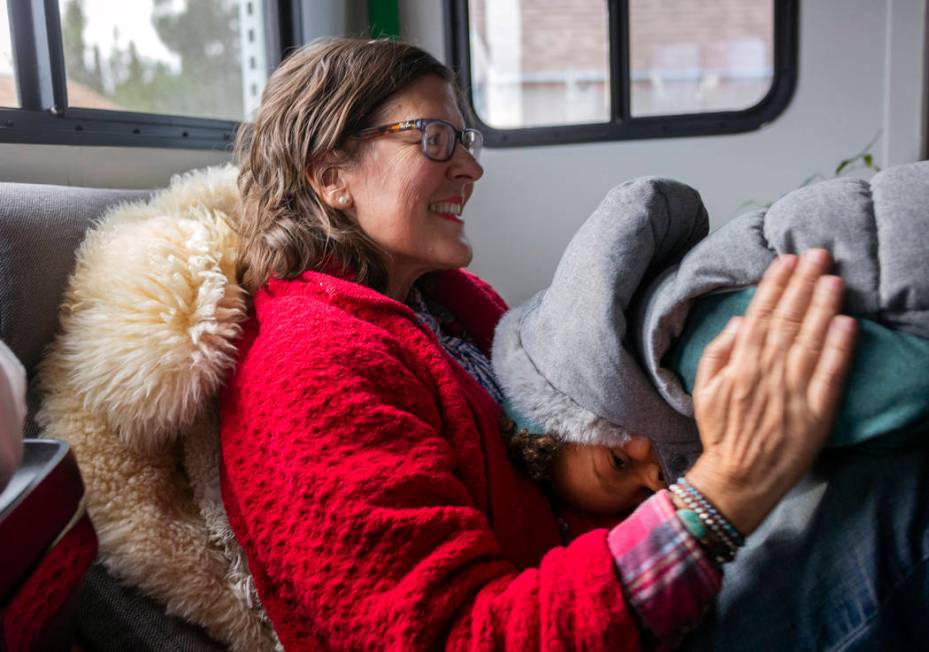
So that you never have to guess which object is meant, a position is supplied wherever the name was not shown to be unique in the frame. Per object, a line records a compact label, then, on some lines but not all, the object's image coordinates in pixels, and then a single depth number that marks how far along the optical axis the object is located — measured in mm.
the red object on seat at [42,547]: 548
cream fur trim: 994
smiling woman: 763
